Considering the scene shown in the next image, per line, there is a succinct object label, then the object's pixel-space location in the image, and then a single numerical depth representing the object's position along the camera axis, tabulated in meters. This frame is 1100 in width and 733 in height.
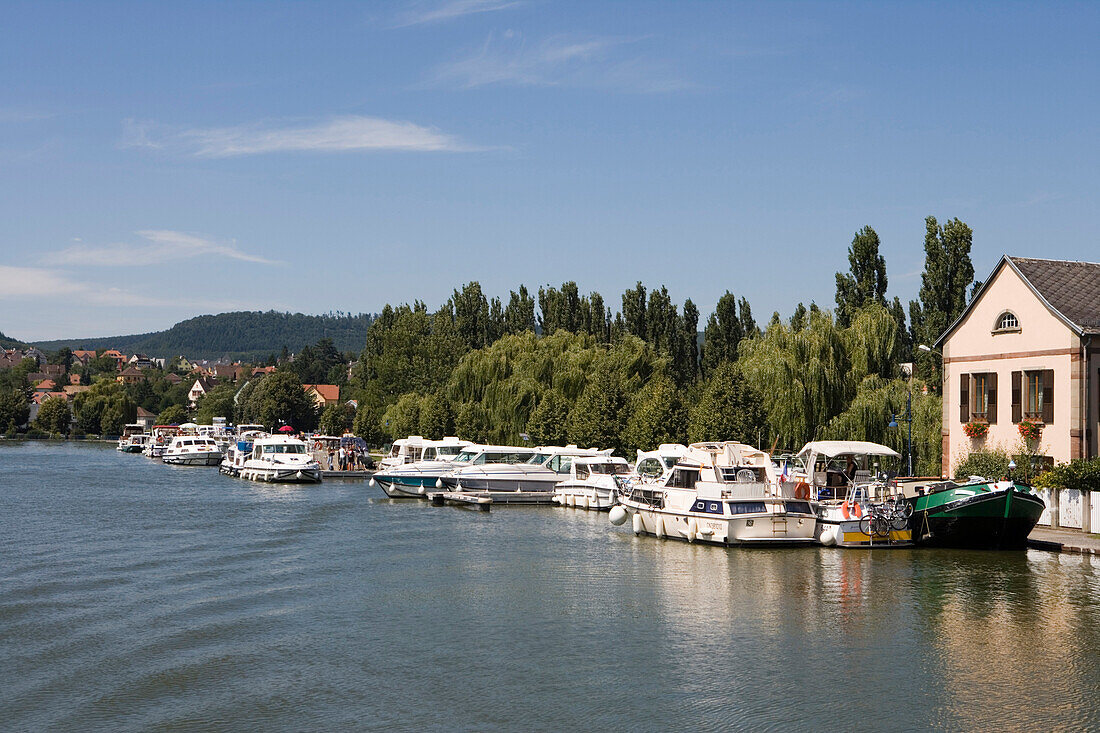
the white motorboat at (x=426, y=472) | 63.66
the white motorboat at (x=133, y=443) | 144.25
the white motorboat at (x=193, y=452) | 109.95
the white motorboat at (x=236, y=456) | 89.44
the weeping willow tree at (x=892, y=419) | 52.28
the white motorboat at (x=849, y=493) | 39.25
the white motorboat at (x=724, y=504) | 40.25
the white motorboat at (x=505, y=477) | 61.09
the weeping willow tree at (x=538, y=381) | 75.62
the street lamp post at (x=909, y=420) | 47.50
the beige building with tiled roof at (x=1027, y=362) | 42.88
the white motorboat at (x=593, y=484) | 57.01
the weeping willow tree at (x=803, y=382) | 56.56
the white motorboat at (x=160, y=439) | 127.75
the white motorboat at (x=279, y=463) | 77.06
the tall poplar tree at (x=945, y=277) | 55.78
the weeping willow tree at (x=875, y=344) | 57.94
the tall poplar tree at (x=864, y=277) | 63.72
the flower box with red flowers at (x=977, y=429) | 47.00
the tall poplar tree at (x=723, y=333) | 83.25
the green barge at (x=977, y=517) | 37.44
